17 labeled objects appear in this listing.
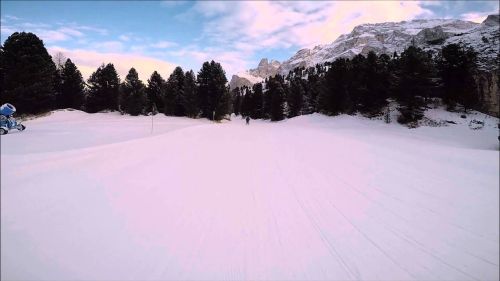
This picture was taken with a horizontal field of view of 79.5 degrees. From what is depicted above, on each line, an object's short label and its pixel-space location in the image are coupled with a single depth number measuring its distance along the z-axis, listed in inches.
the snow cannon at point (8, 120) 355.6
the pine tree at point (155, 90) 1984.5
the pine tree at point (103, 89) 1514.5
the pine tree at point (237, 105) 4370.6
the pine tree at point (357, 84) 1390.0
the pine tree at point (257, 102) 2918.3
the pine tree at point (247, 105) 3013.5
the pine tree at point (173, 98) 1740.9
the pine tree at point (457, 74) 1047.0
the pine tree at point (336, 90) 1587.1
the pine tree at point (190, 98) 1685.5
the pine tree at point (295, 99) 2465.6
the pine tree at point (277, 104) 2305.6
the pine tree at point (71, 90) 790.7
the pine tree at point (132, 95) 1573.6
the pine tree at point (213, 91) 1702.8
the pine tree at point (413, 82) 1002.7
